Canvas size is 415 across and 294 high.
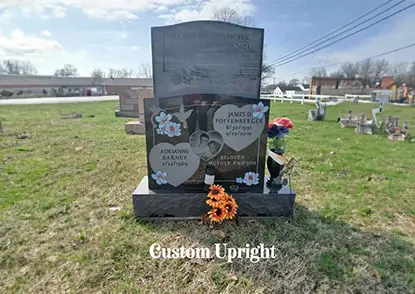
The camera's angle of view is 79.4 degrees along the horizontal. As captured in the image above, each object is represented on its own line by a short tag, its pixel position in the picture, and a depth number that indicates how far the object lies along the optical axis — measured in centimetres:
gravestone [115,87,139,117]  1223
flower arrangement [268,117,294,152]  279
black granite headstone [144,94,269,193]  263
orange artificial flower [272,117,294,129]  277
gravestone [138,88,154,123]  761
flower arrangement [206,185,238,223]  249
